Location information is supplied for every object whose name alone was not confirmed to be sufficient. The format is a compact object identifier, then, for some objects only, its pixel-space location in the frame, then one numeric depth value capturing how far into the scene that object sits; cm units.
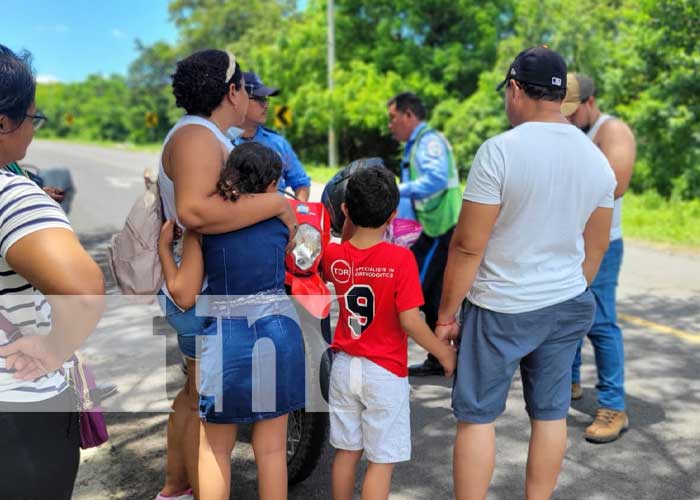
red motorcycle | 279
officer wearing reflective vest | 480
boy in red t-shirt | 265
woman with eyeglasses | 152
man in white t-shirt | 259
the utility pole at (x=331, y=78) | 2223
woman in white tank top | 239
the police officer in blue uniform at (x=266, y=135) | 438
